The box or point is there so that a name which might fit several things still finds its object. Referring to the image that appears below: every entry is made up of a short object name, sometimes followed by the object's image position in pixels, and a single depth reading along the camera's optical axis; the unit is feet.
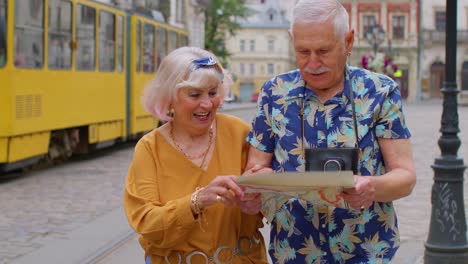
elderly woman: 10.75
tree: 186.19
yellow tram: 45.44
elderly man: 10.01
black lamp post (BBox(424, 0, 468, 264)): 24.45
